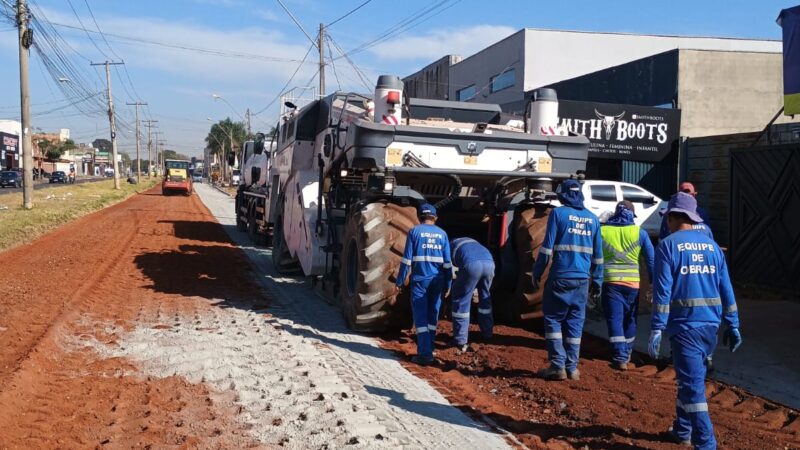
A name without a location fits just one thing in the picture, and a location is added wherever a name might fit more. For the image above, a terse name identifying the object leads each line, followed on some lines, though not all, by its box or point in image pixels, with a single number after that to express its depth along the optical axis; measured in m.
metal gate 11.84
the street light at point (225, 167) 88.78
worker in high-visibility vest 7.37
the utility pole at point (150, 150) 127.44
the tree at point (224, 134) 93.12
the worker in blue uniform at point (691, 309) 4.77
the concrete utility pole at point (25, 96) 27.38
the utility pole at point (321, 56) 28.81
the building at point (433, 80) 44.48
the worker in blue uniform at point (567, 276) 6.64
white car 16.81
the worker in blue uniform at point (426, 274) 7.28
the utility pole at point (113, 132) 55.38
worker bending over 7.66
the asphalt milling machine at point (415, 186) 8.05
